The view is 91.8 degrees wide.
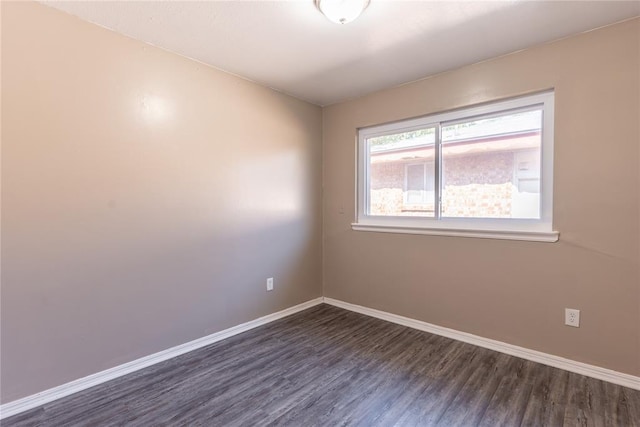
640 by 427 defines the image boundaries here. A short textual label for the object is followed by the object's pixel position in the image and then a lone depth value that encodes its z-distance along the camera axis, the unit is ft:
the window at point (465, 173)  7.80
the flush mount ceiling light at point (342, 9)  5.68
